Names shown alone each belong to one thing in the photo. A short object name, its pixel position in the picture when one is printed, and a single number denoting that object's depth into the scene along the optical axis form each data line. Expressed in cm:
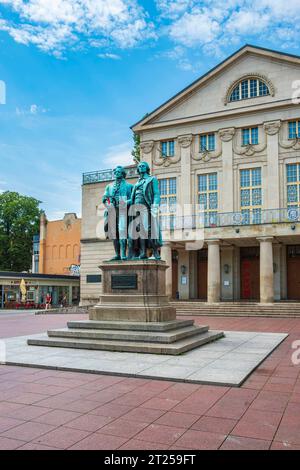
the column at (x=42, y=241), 5694
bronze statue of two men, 1361
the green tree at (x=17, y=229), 6128
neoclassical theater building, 3136
